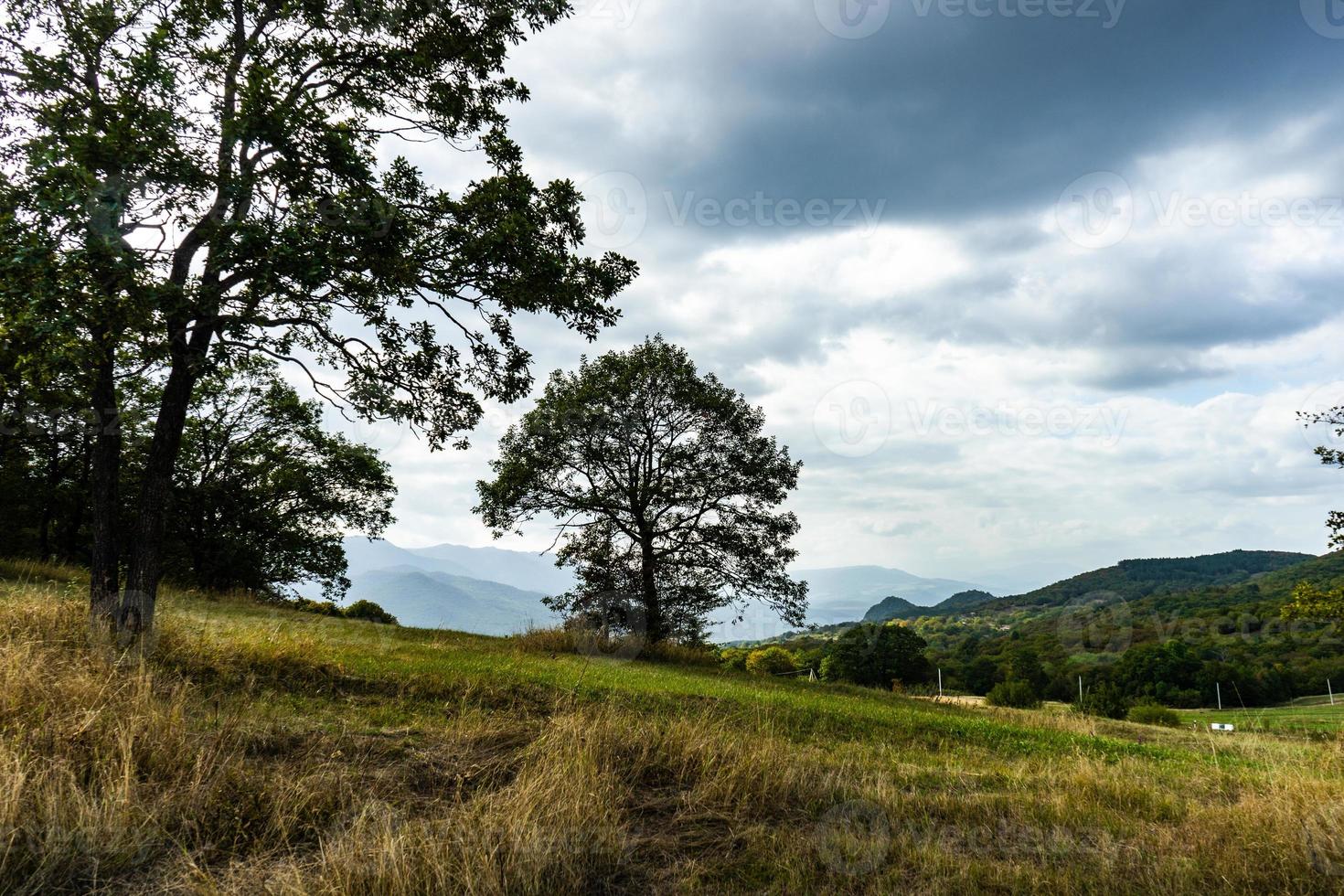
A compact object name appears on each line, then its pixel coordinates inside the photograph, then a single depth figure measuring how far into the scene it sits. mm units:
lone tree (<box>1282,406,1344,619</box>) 15695
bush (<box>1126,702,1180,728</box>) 38594
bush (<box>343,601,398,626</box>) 32428
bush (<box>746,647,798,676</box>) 48594
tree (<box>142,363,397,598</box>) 32312
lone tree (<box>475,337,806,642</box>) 25750
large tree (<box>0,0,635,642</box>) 7715
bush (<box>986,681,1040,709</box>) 54028
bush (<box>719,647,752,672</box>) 27506
